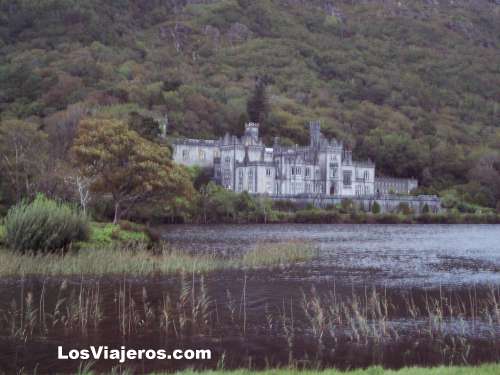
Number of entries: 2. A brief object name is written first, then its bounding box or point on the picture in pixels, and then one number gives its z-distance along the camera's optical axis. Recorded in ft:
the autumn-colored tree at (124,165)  166.09
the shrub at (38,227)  105.70
